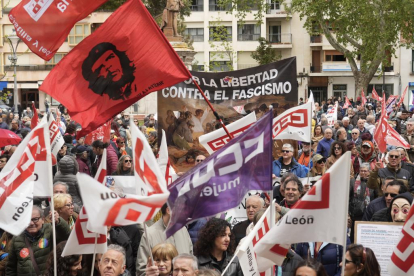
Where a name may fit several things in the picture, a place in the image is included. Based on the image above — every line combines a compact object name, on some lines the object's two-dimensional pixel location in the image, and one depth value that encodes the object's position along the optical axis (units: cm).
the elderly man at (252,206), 1154
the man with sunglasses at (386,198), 1238
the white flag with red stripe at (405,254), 807
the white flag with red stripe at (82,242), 920
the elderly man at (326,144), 2022
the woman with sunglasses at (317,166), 1622
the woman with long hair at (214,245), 1042
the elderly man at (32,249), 1078
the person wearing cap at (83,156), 1860
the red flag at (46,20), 1201
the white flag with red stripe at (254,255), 865
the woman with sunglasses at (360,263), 909
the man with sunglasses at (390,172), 1497
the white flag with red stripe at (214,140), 1204
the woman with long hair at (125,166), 1632
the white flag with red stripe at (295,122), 1534
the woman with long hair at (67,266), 962
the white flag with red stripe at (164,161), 1284
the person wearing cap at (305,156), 1859
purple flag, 878
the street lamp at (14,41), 4091
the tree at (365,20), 5829
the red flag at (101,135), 1940
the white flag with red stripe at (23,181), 922
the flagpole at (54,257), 903
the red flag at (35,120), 2011
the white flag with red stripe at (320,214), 825
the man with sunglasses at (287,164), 1569
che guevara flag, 1168
